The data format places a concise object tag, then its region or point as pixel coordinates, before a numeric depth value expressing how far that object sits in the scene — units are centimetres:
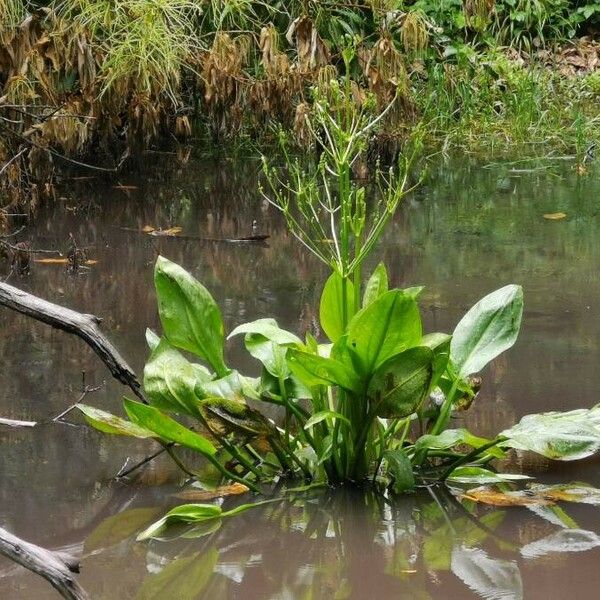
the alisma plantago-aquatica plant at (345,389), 598
